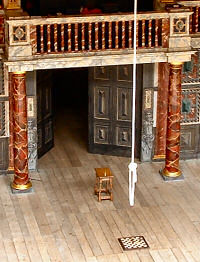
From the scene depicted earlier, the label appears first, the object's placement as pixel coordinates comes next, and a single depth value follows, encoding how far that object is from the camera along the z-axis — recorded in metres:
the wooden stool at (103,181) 14.09
